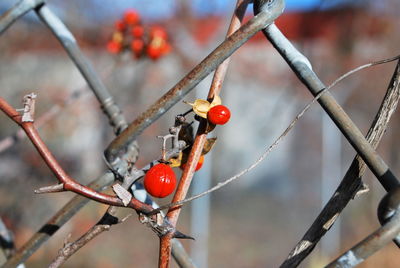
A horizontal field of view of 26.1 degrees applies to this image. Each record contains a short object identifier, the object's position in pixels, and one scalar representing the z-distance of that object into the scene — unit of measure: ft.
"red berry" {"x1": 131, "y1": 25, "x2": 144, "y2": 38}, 1.68
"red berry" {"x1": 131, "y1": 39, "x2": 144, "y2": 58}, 1.70
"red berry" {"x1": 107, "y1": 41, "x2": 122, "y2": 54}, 1.69
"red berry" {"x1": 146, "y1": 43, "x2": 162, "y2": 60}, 1.74
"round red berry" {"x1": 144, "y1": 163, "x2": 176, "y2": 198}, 0.72
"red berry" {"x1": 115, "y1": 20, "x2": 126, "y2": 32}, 1.70
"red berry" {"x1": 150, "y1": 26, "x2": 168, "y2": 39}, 1.76
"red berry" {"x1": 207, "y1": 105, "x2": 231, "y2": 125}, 0.73
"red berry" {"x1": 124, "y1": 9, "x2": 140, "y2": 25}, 1.72
